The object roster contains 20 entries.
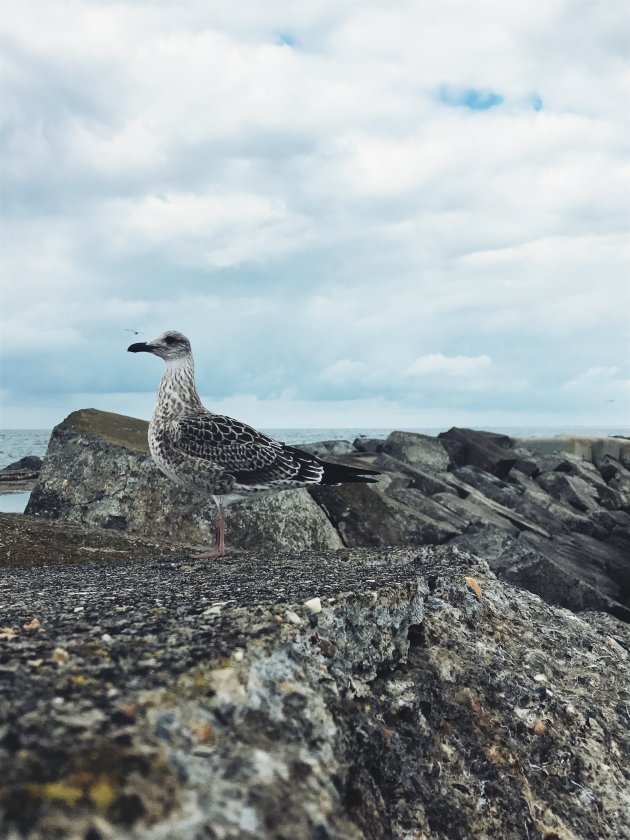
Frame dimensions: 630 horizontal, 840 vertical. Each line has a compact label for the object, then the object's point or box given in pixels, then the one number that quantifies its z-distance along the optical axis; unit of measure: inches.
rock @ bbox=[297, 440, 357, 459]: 778.2
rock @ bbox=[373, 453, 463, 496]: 600.4
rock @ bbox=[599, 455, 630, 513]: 845.2
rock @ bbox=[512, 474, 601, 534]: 635.5
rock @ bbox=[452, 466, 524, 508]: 695.1
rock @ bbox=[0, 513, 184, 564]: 272.8
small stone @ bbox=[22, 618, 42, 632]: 114.5
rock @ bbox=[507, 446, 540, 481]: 857.5
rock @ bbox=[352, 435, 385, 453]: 914.4
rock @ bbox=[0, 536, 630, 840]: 70.4
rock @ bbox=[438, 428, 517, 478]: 844.0
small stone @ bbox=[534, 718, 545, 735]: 131.1
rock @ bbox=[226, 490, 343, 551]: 338.3
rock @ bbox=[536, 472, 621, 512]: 766.5
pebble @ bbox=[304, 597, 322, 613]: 121.0
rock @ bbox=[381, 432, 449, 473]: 765.9
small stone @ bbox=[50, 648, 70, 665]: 94.0
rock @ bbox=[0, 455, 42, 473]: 808.7
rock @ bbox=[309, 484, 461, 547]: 369.1
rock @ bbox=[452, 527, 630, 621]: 360.2
